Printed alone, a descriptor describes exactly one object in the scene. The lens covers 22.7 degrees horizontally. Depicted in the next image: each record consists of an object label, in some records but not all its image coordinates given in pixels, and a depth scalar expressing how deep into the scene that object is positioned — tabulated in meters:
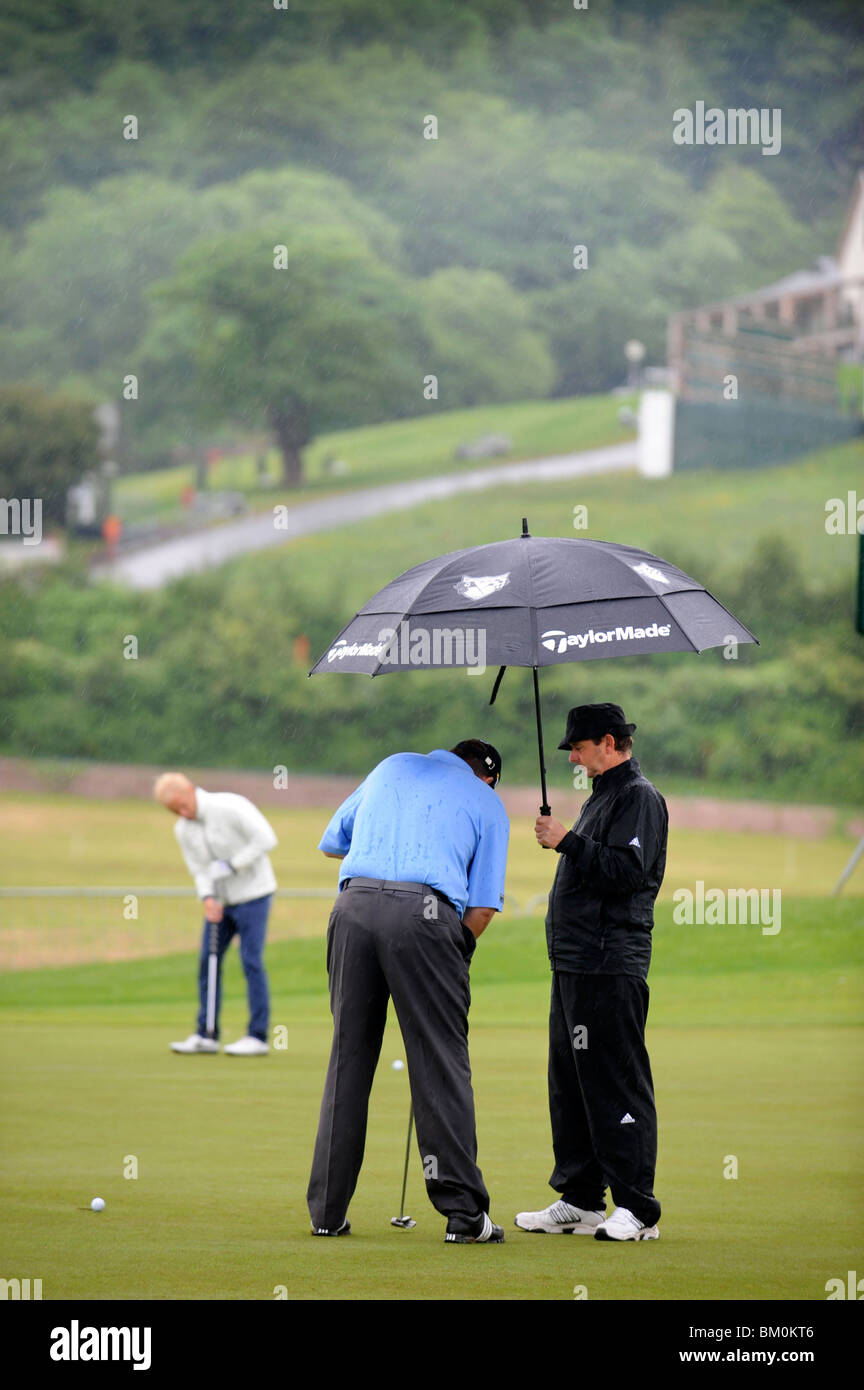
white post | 52.34
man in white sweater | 12.99
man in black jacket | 7.12
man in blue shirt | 6.96
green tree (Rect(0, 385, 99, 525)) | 50.38
